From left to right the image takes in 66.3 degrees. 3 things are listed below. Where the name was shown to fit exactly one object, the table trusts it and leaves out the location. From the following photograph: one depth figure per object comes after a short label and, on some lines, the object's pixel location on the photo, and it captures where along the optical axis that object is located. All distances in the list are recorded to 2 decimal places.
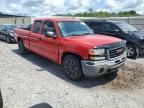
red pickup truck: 2.89
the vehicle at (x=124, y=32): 5.02
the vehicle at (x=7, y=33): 7.83
